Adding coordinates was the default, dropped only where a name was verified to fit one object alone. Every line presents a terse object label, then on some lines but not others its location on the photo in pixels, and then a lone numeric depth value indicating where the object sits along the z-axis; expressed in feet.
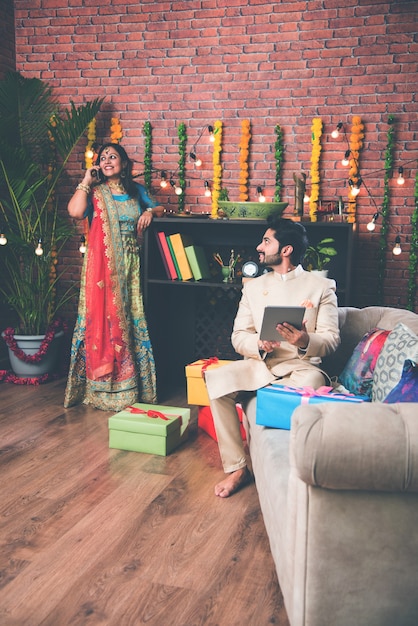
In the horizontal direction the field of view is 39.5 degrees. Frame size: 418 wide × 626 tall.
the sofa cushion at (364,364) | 7.82
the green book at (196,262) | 13.73
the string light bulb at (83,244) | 14.08
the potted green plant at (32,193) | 14.26
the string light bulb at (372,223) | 13.21
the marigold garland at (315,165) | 13.96
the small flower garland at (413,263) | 13.70
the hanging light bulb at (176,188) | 14.75
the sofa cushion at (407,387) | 5.93
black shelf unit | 13.84
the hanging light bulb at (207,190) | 14.78
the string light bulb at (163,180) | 14.75
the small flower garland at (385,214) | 13.67
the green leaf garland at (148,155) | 14.98
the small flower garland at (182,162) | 14.79
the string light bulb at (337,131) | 13.67
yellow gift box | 11.35
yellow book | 13.71
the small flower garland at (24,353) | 14.51
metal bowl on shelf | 12.85
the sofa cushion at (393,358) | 6.73
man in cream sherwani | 8.52
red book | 13.82
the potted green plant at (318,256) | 12.49
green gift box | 9.92
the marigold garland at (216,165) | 14.62
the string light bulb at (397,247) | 13.46
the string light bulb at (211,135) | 14.49
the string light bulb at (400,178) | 13.47
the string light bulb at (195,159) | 14.51
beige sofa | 4.52
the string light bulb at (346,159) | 13.59
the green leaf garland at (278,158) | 14.28
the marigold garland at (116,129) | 15.23
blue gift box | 7.02
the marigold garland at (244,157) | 14.46
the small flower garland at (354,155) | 13.76
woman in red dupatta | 12.49
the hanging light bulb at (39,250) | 13.78
